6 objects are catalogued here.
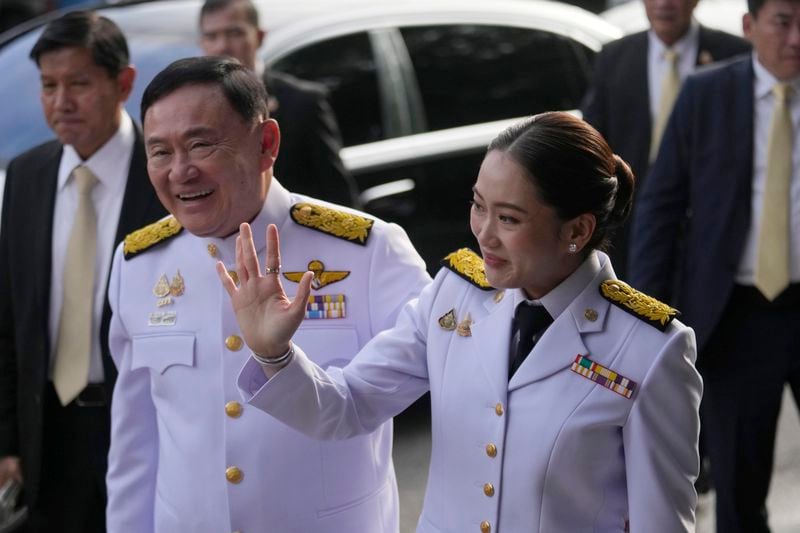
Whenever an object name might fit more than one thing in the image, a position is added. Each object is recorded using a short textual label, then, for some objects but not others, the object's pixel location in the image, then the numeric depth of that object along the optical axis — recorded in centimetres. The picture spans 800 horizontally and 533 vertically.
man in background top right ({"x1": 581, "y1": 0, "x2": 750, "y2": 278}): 1161
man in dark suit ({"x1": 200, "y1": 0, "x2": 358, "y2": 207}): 1105
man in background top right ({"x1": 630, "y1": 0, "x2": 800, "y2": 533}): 902
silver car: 1259
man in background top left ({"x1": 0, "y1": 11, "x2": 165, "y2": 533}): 832
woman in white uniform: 543
